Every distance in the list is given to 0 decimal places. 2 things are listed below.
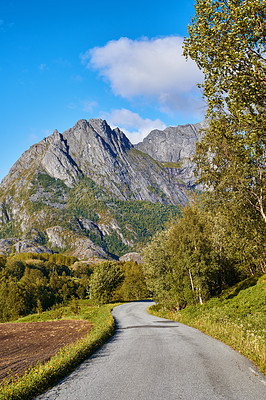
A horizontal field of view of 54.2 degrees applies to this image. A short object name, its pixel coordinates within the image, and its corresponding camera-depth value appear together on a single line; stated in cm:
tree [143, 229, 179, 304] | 3978
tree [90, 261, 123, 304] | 7425
